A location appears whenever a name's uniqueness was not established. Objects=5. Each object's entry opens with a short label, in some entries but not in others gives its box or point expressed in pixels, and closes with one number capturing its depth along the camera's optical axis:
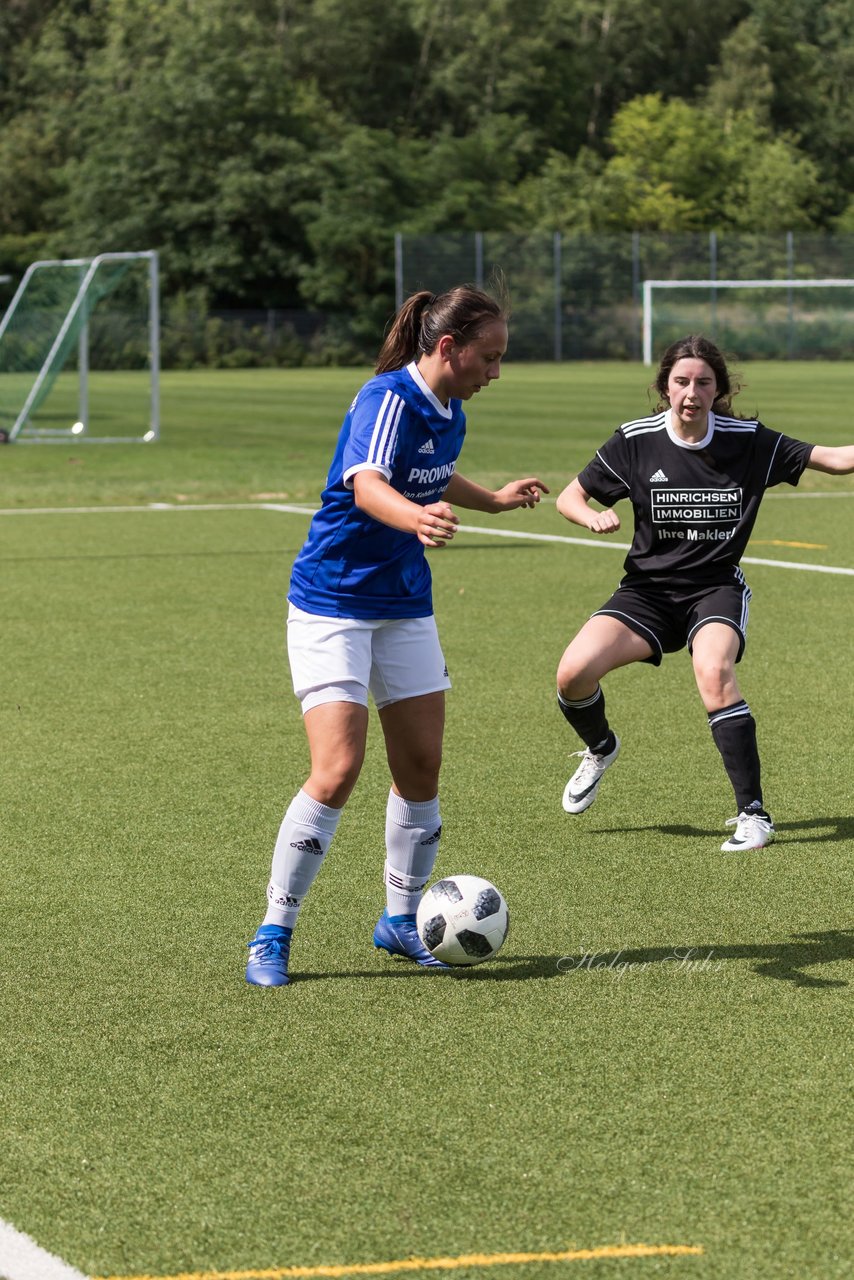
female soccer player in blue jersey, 8.50
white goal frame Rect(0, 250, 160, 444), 44.43
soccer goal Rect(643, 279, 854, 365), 94.47
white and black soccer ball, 8.96
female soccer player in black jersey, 12.10
